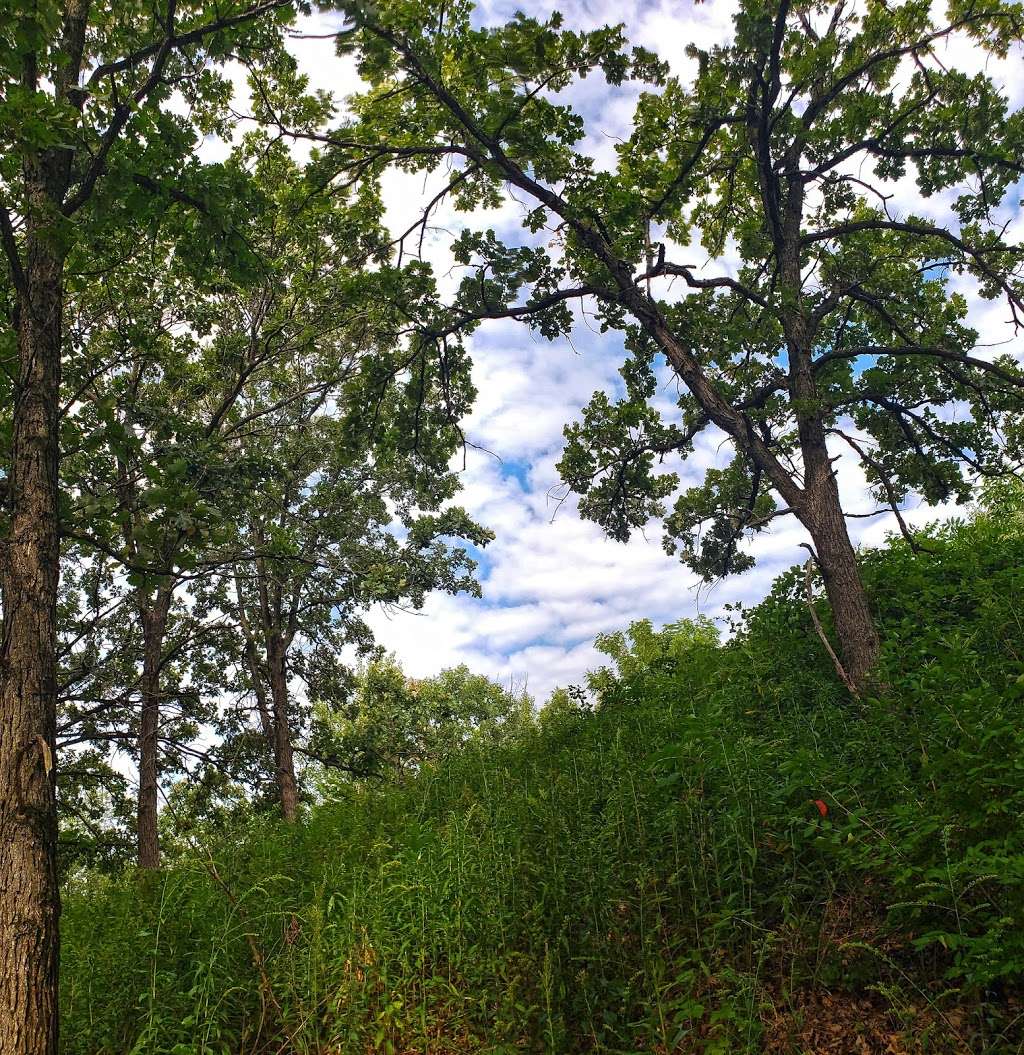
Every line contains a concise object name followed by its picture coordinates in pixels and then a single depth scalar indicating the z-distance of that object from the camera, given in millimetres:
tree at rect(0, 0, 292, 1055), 4230
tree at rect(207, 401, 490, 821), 16781
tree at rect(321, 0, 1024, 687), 8742
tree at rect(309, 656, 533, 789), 18062
